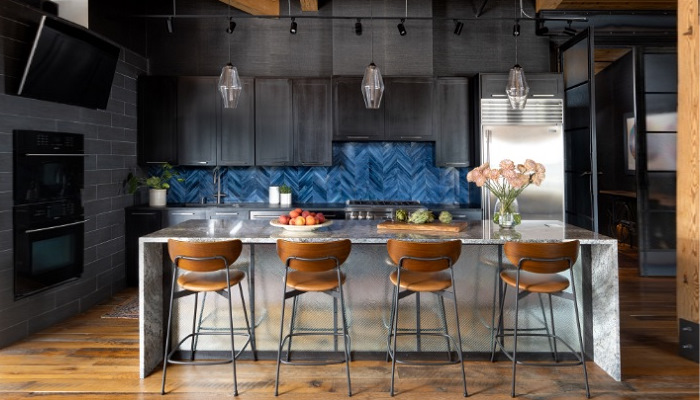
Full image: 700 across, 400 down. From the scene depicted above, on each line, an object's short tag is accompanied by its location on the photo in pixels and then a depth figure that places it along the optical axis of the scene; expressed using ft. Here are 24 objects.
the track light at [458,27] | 19.48
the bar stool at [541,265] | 10.42
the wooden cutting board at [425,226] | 12.29
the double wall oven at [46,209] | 13.98
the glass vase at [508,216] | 12.82
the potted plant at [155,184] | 19.94
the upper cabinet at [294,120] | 20.35
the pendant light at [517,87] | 12.17
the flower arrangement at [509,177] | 12.32
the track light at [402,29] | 18.46
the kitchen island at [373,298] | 12.11
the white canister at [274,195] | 20.90
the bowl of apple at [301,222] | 12.22
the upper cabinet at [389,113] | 20.20
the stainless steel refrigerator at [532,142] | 19.43
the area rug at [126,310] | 16.17
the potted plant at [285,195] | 20.51
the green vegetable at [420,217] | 12.85
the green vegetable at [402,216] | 13.10
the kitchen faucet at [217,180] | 21.56
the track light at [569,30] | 19.62
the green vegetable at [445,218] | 12.83
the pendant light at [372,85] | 11.60
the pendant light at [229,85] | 11.70
